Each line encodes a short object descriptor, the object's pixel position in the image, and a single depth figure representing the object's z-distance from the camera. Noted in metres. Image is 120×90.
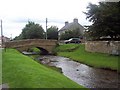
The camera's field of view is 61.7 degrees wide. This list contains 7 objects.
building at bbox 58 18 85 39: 43.65
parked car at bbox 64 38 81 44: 30.08
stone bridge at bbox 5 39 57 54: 24.54
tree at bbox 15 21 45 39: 38.38
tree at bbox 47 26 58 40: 38.73
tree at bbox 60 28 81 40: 36.28
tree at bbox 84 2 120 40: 15.07
